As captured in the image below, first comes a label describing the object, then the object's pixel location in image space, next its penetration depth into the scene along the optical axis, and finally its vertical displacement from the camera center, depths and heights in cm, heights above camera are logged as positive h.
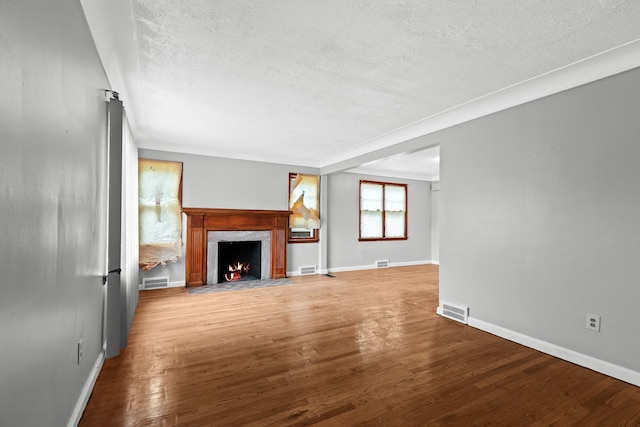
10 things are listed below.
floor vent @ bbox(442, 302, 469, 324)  379 -120
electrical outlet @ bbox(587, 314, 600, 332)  265 -90
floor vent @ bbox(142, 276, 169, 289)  542 -121
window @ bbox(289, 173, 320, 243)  684 +16
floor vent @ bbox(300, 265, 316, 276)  694 -123
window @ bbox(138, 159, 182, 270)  531 +2
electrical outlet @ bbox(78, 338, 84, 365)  195 -86
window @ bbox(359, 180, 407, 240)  790 +12
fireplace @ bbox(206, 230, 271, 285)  588 -69
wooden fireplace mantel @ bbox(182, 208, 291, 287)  570 -28
